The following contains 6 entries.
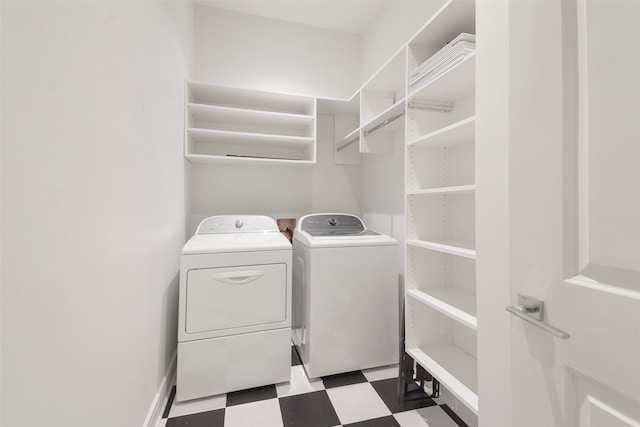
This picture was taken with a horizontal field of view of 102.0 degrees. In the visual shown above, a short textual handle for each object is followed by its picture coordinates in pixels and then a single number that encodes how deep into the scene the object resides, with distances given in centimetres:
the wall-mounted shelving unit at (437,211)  137
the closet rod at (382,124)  180
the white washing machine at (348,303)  176
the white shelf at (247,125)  215
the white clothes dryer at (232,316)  154
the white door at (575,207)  46
